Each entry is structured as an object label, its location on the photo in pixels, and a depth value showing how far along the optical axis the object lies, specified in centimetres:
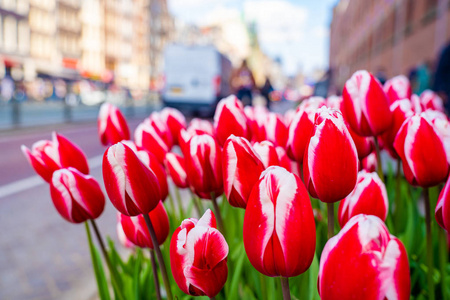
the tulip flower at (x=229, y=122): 110
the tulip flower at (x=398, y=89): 146
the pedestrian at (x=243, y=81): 1379
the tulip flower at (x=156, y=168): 98
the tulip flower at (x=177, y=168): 122
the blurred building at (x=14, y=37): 3938
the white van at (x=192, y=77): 1780
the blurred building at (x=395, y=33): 1725
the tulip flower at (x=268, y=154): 90
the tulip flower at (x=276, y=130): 127
